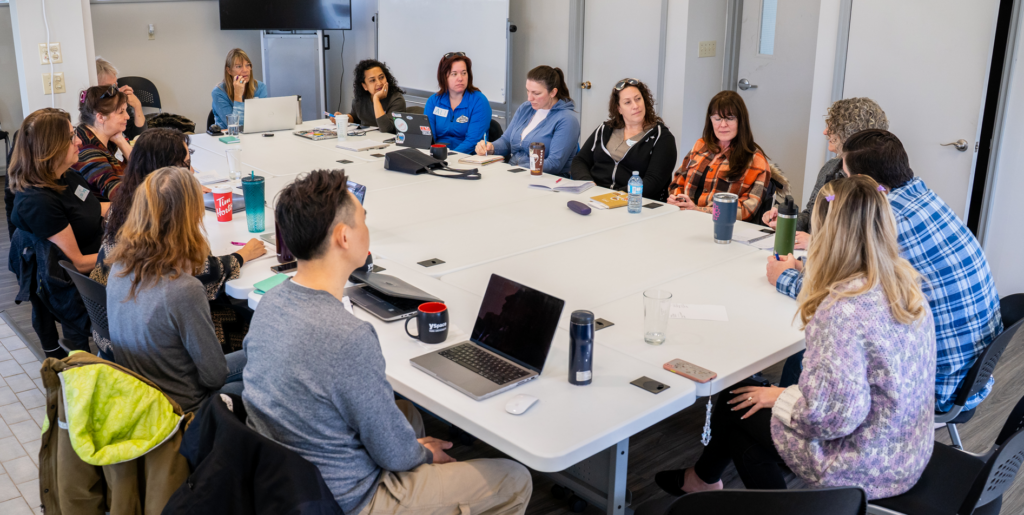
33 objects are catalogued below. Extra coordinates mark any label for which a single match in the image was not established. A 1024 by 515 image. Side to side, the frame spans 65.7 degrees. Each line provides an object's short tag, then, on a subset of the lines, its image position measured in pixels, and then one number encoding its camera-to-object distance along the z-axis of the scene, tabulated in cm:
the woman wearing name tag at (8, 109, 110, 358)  295
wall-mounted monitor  760
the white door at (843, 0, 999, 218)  396
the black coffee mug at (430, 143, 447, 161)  441
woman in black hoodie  409
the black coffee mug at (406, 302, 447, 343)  207
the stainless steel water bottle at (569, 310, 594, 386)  180
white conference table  174
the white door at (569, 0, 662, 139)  568
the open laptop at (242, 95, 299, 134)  532
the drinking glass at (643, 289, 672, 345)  204
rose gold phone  188
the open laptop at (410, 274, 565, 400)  187
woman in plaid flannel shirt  358
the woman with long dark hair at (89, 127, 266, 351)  251
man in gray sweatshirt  157
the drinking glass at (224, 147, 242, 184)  394
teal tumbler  309
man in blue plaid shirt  221
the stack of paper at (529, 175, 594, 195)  382
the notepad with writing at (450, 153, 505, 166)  450
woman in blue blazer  504
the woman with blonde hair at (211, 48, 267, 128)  576
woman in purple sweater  171
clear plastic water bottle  335
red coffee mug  325
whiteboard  638
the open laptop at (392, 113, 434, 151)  474
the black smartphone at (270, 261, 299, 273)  264
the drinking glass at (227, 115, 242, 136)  520
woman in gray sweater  213
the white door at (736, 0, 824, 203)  537
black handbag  418
